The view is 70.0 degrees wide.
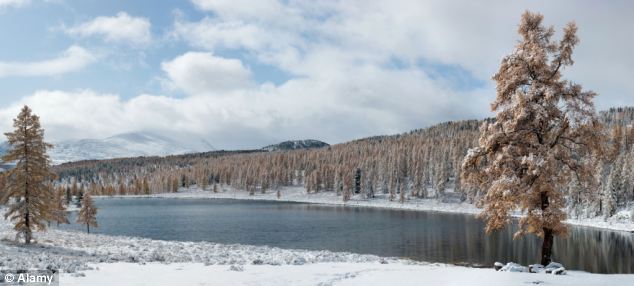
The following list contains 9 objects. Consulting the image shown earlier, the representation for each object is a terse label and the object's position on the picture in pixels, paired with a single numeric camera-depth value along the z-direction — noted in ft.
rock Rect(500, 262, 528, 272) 65.92
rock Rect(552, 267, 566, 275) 61.30
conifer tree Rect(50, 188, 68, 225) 133.79
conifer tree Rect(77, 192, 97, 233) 226.58
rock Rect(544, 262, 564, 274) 64.18
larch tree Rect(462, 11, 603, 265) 68.95
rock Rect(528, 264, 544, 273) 65.21
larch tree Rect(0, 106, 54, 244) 127.24
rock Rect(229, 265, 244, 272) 71.15
